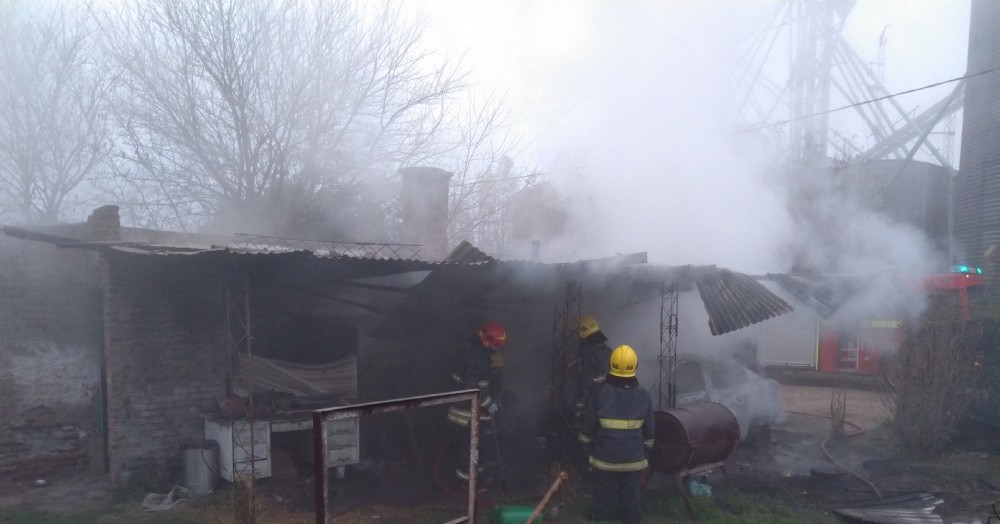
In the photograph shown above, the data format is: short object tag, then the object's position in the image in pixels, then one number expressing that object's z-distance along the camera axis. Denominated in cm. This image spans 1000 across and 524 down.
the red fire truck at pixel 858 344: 1533
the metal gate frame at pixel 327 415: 386
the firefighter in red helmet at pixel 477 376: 764
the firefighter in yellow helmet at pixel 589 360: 808
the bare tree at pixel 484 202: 1616
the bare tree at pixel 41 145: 1379
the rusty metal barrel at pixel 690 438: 704
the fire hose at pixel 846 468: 789
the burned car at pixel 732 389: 986
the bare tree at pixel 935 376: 948
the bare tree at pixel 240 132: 1205
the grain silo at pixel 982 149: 1357
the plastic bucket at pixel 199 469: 727
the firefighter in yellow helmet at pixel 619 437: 648
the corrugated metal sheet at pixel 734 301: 773
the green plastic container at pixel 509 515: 600
